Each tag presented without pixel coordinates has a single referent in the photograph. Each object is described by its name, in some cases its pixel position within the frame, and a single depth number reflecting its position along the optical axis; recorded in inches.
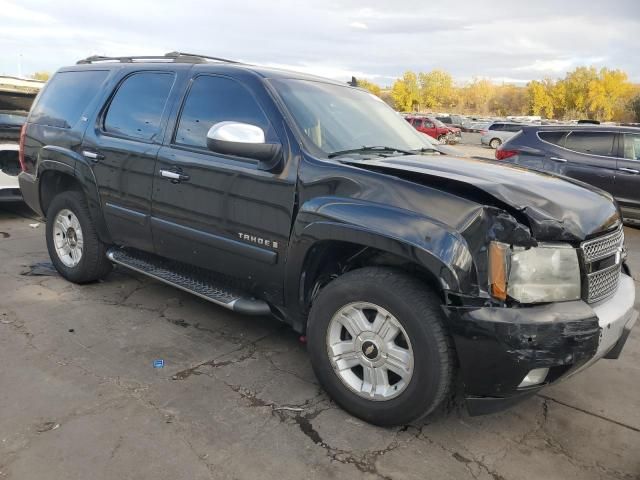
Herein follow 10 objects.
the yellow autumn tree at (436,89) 4072.3
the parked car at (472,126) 1805.1
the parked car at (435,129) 1339.8
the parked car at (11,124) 283.0
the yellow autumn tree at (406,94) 3764.8
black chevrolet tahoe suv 100.0
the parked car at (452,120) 1890.7
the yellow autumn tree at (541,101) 3281.0
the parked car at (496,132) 1185.4
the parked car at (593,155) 333.1
